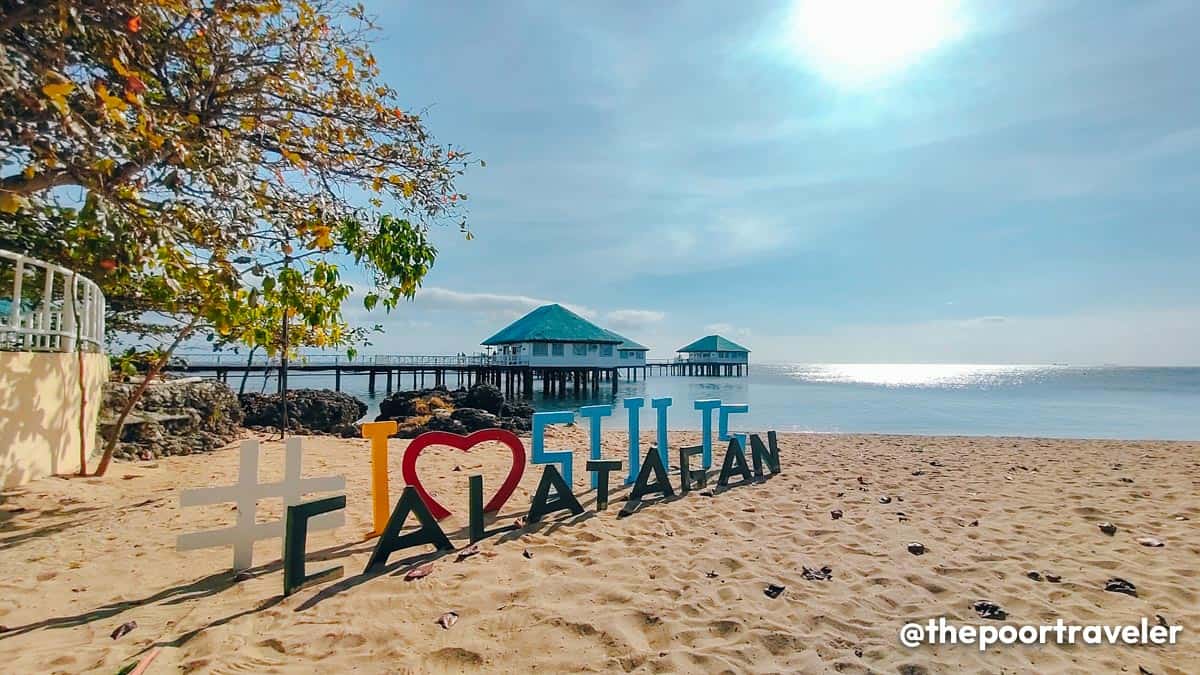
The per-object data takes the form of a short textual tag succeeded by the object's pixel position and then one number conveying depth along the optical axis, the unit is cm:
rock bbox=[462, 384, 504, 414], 1917
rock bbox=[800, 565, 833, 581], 407
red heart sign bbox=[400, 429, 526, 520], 523
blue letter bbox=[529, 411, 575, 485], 601
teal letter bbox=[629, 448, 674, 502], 659
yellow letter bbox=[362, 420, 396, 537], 493
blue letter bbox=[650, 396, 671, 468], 759
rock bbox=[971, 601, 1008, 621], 345
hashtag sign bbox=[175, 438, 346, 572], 388
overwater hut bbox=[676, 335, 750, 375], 7669
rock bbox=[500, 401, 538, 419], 1888
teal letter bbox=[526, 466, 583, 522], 547
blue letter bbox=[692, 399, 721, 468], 791
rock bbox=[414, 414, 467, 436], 1366
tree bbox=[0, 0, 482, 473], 435
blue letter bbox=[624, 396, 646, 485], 725
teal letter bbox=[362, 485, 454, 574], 425
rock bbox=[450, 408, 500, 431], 1453
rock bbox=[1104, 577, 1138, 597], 381
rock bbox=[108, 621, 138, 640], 311
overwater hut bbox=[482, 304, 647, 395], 4269
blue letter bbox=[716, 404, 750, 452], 832
